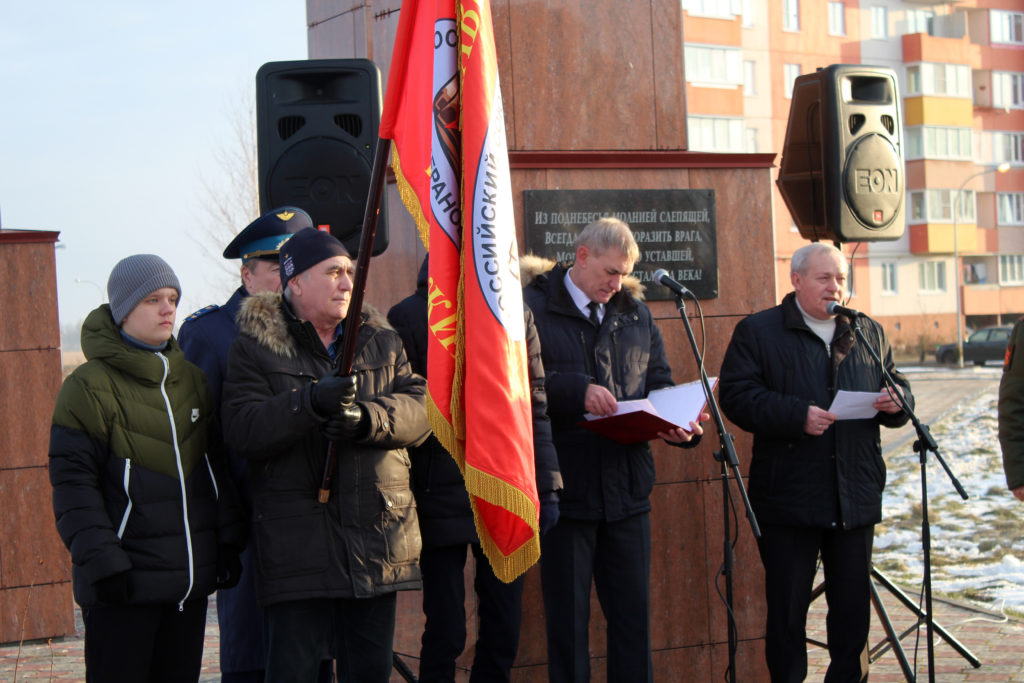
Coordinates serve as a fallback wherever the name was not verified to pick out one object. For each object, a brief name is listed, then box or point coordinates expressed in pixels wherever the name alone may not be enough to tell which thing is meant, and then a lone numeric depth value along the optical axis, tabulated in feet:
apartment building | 151.94
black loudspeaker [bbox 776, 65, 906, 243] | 21.35
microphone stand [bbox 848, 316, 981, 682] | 15.51
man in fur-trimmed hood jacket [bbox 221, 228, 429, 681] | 12.17
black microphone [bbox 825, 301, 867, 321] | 16.47
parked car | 127.55
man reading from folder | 15.80
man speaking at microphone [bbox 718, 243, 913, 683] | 16.62
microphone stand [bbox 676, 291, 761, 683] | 15.08
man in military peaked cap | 14.78
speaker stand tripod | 18.25
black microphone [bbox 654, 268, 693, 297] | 15.49
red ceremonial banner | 11.33
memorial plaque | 18.93
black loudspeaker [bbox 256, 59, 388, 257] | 16.84
